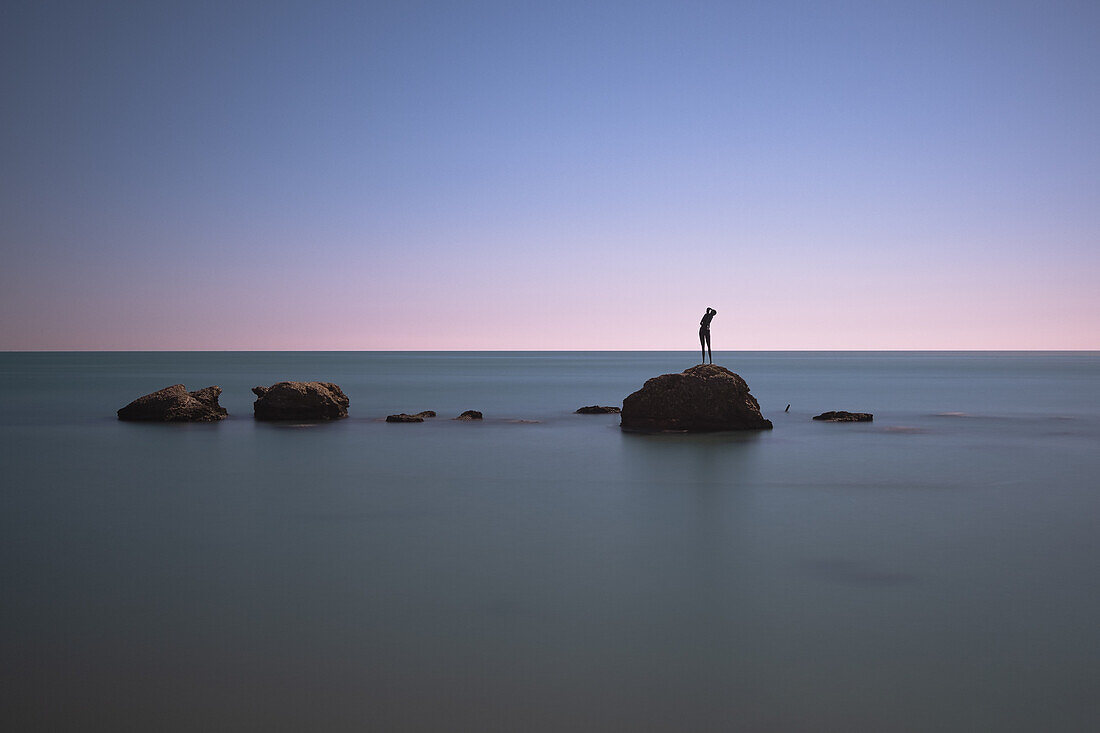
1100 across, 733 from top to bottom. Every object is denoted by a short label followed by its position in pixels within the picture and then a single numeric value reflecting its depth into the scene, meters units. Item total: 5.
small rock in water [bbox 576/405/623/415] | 28.53
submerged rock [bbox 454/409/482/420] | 27.24
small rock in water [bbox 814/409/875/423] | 25.55
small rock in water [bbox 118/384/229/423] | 25.06
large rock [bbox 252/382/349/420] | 26.25
